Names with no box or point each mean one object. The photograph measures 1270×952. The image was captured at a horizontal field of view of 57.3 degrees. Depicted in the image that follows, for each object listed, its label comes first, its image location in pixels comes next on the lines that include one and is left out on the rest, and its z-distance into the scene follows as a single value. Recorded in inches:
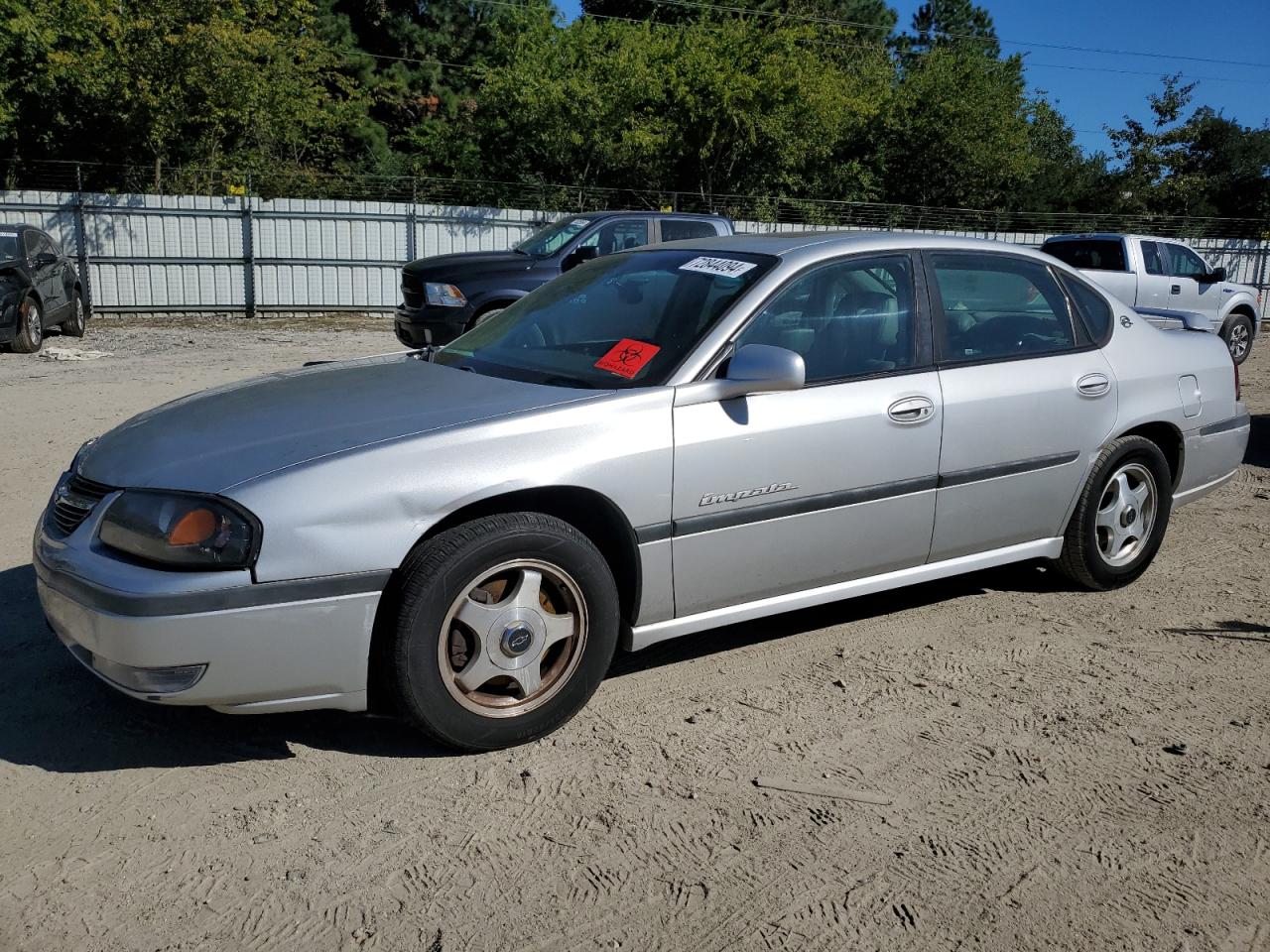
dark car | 514.6
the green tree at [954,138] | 1483.8
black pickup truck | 450.6
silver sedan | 125.5
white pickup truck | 593.3
